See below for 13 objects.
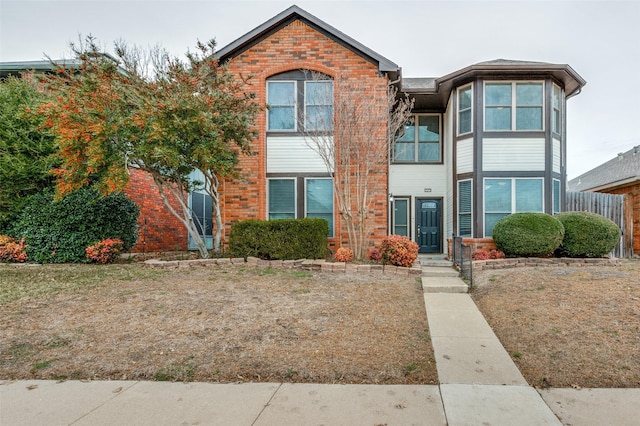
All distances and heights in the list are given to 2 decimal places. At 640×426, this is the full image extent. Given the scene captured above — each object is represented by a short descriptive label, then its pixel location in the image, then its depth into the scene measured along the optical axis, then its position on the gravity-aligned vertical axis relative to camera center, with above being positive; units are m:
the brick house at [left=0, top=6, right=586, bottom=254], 10.59 +2.52
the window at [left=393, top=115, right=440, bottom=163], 12.98 +2.48
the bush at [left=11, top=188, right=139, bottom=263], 9.55 -0.33
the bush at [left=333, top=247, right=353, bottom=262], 9.09 -1.05
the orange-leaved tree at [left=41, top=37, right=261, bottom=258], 7.83 +2.15
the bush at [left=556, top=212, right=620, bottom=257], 9.33 -0.59
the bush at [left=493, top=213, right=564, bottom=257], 9.19 -0.55
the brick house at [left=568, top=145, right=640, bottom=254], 12.57 +1.38
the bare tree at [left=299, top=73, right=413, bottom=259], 9.48 +1.99
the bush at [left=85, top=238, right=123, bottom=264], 9.38 -0.98
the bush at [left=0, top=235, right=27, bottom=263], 9.47 -1.00
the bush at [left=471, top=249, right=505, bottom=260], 9.96 -1.14
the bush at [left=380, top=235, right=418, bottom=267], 8.61 -0.91
